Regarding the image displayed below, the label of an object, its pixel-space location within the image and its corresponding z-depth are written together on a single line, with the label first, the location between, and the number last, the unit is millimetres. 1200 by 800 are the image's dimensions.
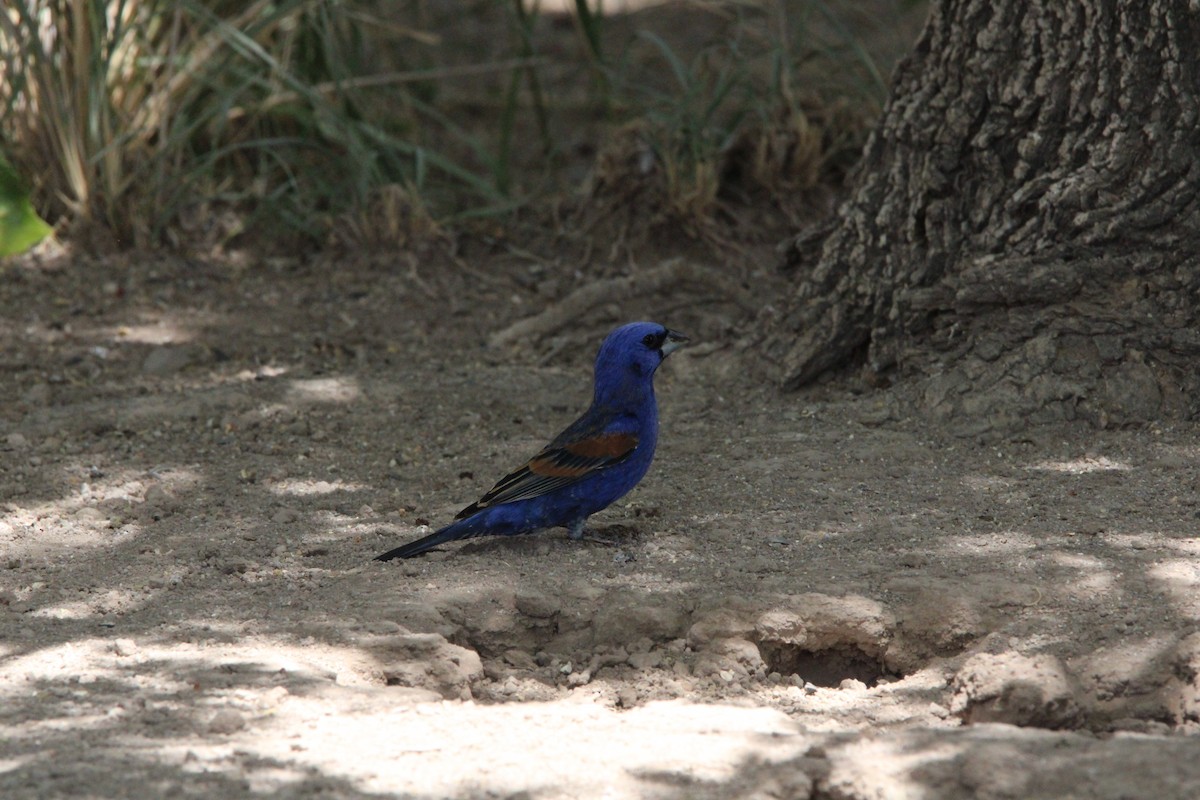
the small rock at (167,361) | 11305
